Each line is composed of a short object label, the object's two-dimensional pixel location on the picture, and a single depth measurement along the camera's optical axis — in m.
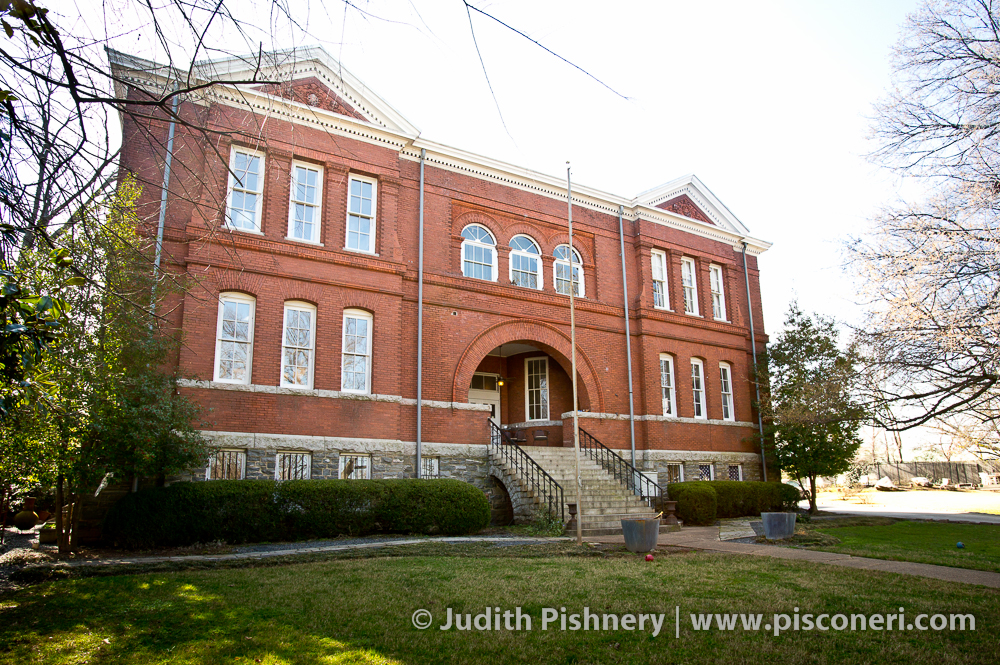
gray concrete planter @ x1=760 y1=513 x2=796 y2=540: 13.55
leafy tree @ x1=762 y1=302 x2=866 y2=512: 23.25
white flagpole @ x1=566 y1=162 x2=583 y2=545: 11.39
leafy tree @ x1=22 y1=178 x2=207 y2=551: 10.77
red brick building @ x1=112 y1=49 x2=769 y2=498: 15.62
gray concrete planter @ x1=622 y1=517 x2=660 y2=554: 11.16
